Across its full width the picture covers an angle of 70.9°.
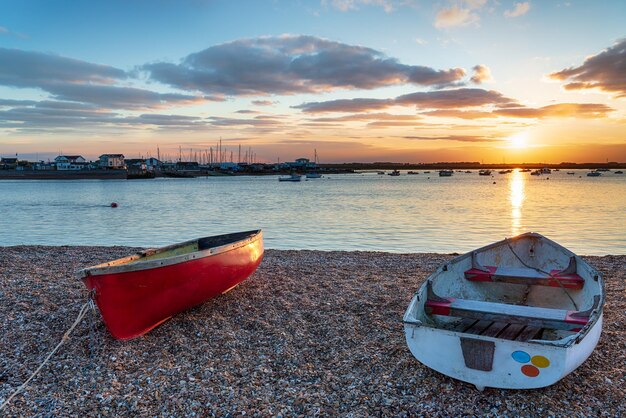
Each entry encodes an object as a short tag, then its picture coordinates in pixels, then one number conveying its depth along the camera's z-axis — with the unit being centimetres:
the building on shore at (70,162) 15219
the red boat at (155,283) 621
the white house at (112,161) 15225
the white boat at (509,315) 477
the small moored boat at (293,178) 11916
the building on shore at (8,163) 15288
